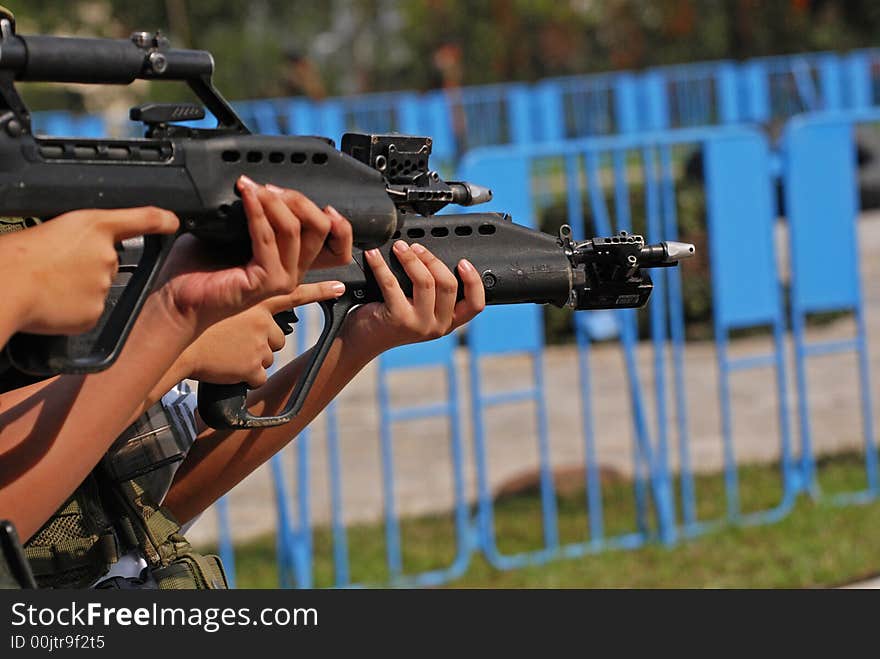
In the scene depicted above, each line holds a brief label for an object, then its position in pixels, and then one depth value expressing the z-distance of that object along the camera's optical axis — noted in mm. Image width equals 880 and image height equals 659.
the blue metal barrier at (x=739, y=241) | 11609
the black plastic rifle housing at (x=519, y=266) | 4730
